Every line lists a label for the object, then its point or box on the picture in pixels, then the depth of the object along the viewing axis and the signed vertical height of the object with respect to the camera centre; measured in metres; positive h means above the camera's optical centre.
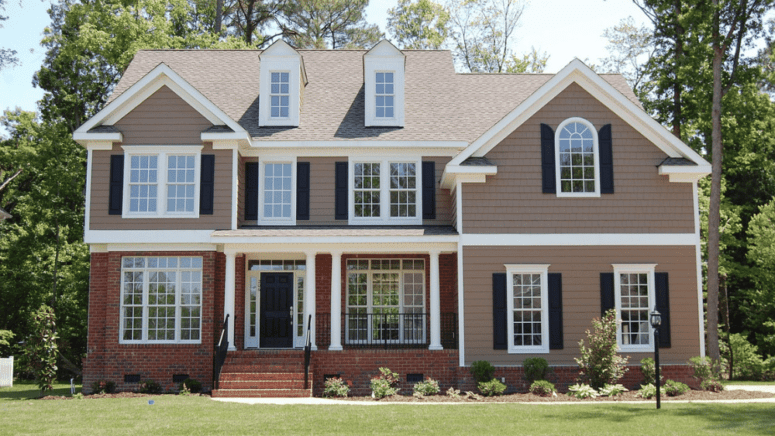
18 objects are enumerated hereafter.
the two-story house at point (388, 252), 17.45 +1.13
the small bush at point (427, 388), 16.48 -2.08
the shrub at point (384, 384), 15.91 -1.97
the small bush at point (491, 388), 16.39 -2.06
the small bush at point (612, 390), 15.94 -2.06
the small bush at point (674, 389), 16.08 -2.03
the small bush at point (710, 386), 16.91 -2.07
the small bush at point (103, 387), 17.28 -2.18
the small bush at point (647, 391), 15.61 -2.05
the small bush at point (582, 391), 15.75 -2.07
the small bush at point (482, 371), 16.86 -1.73
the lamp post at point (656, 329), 13.59 -0.61
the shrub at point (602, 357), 16.42 -1.37
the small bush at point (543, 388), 16.17 -2.05
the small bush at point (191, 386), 17.15 -2.12
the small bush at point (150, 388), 17.19 -2.19
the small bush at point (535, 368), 16.75 -1.64
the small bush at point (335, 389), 16.45 -2.11
